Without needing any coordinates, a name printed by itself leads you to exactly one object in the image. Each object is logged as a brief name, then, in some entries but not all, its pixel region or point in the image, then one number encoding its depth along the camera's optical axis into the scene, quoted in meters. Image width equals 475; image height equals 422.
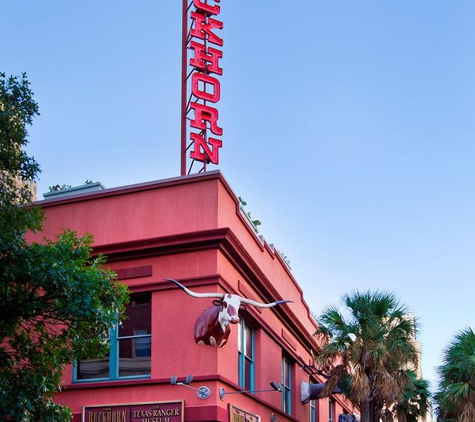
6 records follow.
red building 19.69
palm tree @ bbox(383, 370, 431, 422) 29.00
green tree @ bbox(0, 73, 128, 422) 15.40
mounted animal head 19.56
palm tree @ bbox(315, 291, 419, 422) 24.66
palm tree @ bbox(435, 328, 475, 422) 26.08
